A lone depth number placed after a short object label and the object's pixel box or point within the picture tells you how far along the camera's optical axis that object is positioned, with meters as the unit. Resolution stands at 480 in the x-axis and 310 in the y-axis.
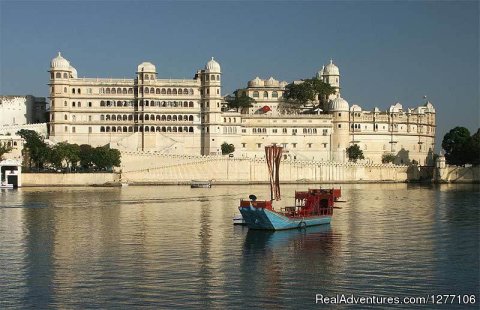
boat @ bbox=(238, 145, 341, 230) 43.56
